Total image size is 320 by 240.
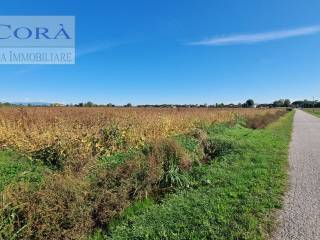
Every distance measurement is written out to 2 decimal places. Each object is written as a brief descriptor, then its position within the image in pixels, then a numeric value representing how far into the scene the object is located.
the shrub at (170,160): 4.70
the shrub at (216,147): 7.07
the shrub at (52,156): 4.92
